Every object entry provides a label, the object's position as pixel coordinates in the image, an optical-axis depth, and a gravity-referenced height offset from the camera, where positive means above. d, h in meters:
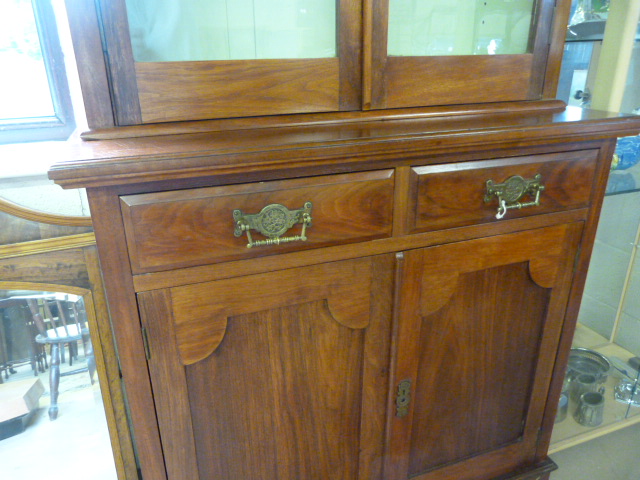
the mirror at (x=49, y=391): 0.80 -0.56
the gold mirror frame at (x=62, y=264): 0.74 -0.32
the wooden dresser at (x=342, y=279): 0.55 -0.30
